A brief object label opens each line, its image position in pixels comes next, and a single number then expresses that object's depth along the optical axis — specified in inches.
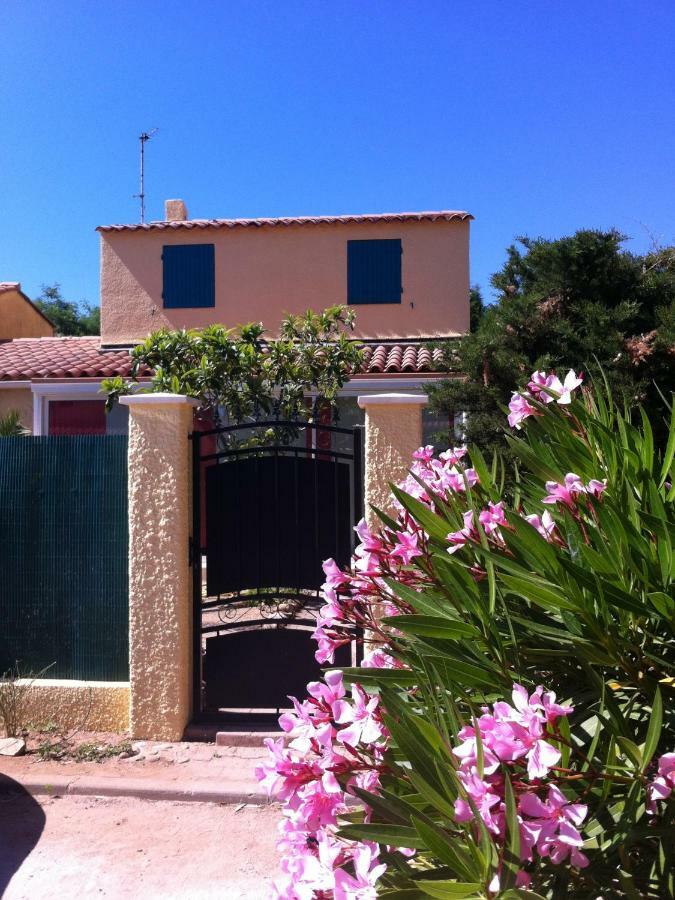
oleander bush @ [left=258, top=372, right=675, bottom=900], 53.6
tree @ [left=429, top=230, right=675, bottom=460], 235.3
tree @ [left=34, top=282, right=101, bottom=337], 1528.1
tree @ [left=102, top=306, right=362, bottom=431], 312.5
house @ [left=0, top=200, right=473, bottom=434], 653.9
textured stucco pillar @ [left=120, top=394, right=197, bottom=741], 219.0
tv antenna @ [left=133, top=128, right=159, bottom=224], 958.4
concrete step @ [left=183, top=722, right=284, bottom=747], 214.7
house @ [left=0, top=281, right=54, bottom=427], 781.3
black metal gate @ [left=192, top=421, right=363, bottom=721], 221.5
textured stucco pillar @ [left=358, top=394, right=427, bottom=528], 218.1
